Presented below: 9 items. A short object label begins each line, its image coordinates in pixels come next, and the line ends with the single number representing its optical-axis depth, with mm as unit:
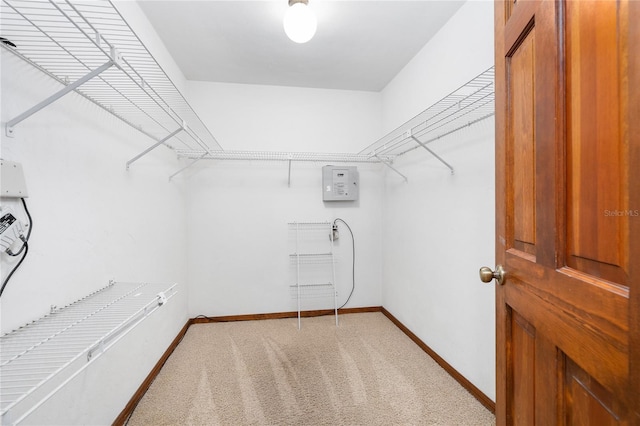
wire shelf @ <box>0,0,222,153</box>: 898
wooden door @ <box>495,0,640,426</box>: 466
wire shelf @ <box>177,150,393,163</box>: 2711
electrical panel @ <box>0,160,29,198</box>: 849
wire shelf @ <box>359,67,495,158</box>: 1559
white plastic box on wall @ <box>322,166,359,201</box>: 2918
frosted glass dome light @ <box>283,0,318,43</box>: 1555
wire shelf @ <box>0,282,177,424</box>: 684
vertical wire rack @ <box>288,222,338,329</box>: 2953
